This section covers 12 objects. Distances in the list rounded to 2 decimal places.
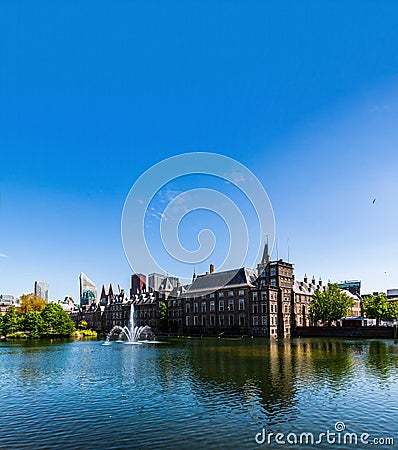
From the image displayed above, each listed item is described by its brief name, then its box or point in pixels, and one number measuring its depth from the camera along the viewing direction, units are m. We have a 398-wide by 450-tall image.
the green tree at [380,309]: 99.69
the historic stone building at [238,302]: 97.44
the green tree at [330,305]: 96.56
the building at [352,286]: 164.12
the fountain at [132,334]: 79.51
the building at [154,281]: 147.57
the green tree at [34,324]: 98.94
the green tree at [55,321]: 100.77
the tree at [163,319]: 121.44
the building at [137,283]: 175.00
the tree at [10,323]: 98.46
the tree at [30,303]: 128.05
